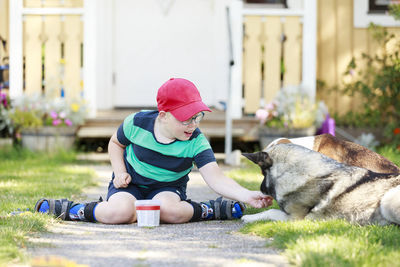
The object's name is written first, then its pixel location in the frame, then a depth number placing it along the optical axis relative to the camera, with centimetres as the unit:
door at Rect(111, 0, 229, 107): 962
